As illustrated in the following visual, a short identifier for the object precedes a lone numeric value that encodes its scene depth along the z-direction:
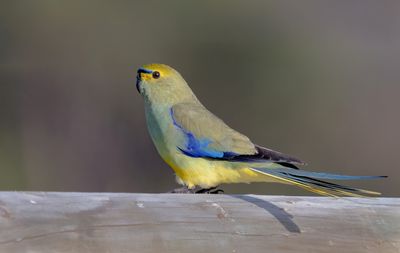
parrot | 9.17
